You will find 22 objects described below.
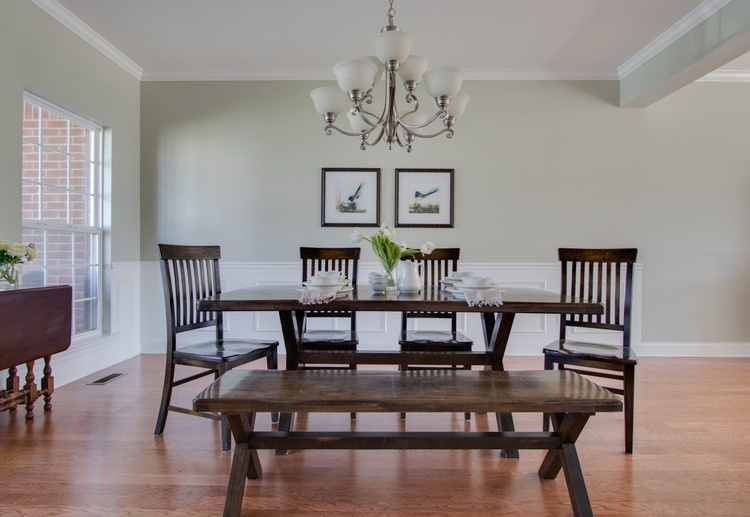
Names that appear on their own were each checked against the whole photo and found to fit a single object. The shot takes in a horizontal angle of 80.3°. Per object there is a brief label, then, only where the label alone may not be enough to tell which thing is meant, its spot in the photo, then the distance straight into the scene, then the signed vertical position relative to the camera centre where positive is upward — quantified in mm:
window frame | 3053 +304
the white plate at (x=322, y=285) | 1986 -138
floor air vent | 3135 -923
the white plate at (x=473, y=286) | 1957 -134
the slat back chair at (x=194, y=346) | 2129 -488
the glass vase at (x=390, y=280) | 2256 -128
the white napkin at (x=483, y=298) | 1821 -171
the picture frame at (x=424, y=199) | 4055 +516
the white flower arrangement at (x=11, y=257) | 2311 -31
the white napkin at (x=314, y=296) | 1844 -173
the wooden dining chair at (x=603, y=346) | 2080 -472
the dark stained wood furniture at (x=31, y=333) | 2205 -439
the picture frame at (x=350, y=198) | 4055 +518
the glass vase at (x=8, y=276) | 2357 -134
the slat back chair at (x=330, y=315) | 2520 -385
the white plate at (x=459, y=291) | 1935 -165
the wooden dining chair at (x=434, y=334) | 2504 -482
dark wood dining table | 1842 -219
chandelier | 1995 +808
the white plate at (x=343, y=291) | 2020 -176
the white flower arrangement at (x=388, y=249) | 2191 +30
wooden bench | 1458 -483
